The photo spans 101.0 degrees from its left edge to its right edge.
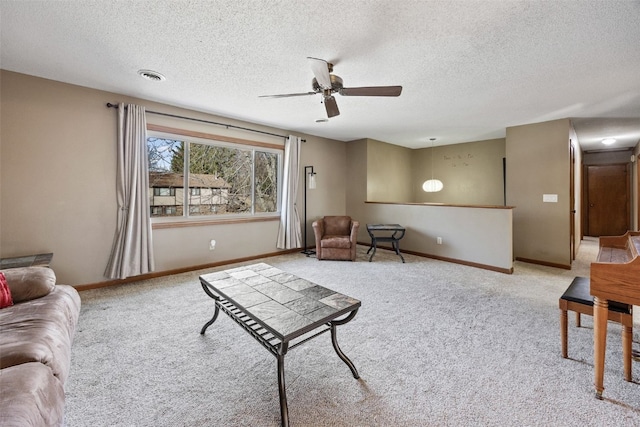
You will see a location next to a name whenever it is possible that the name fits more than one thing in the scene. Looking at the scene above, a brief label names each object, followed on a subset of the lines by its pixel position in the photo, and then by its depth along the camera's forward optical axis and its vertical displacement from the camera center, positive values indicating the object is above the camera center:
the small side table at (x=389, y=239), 4.70 -0.40
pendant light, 5.98 +0.64
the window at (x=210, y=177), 3.85 +0.60
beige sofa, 0.95 -0.65
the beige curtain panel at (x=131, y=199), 3.34 +0.18
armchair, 4.64 -0.56
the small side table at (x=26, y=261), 2.47 -0.47
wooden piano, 1.40 -0.43
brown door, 6.61 +0.36
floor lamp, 5.43 +0.52
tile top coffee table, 1.42 -0.58
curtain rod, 3.31 +1.43
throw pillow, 1.68 -0.52
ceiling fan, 2.21 +1.15
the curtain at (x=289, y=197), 5.09 +0.31
